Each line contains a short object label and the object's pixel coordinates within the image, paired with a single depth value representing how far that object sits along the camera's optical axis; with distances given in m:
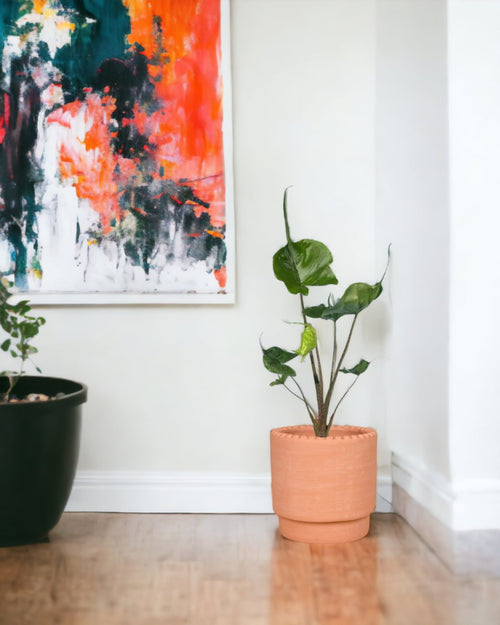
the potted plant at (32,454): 1.73
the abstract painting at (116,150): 2.13
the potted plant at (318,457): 1.83
